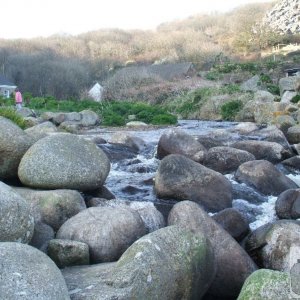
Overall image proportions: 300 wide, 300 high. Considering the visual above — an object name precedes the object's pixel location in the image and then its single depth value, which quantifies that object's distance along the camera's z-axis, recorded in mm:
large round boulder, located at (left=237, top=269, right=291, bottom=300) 2859
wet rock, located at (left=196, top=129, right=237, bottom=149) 9313
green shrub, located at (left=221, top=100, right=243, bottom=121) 19885
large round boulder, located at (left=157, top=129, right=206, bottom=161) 8152
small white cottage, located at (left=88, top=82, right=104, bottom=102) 35393
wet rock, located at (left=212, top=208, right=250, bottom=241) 5070
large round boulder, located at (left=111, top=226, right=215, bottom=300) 3088
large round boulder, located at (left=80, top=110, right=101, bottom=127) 17735
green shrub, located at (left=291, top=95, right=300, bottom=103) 19996
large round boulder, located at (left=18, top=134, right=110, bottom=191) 5457
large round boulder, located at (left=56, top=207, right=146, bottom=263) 4058
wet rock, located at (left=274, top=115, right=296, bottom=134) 13097
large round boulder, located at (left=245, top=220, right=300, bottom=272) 4460
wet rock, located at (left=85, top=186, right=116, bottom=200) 5988
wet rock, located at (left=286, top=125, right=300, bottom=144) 11419
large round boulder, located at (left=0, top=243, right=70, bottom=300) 2662
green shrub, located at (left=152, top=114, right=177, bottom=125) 18216
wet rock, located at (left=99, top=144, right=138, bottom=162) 8703
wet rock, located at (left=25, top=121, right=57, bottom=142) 10856
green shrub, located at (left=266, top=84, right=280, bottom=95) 25899
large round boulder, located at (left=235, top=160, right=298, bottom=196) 6780
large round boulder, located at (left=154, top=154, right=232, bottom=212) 6017
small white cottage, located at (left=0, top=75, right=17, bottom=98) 43071
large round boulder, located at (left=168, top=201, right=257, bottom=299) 4088
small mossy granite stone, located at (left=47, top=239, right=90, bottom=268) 3821
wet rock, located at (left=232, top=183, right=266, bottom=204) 6475
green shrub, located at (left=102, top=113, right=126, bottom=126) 18018
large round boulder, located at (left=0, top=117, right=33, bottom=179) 5659
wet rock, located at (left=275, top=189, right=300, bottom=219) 5803
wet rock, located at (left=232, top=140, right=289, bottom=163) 8621
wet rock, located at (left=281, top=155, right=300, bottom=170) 8322
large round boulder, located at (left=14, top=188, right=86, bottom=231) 4770
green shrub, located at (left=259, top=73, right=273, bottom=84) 28385
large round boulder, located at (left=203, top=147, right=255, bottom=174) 7753
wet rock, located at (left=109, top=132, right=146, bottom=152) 9829
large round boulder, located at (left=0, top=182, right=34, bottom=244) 3560
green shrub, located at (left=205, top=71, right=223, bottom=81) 33546
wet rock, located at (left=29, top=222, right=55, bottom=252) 3998
